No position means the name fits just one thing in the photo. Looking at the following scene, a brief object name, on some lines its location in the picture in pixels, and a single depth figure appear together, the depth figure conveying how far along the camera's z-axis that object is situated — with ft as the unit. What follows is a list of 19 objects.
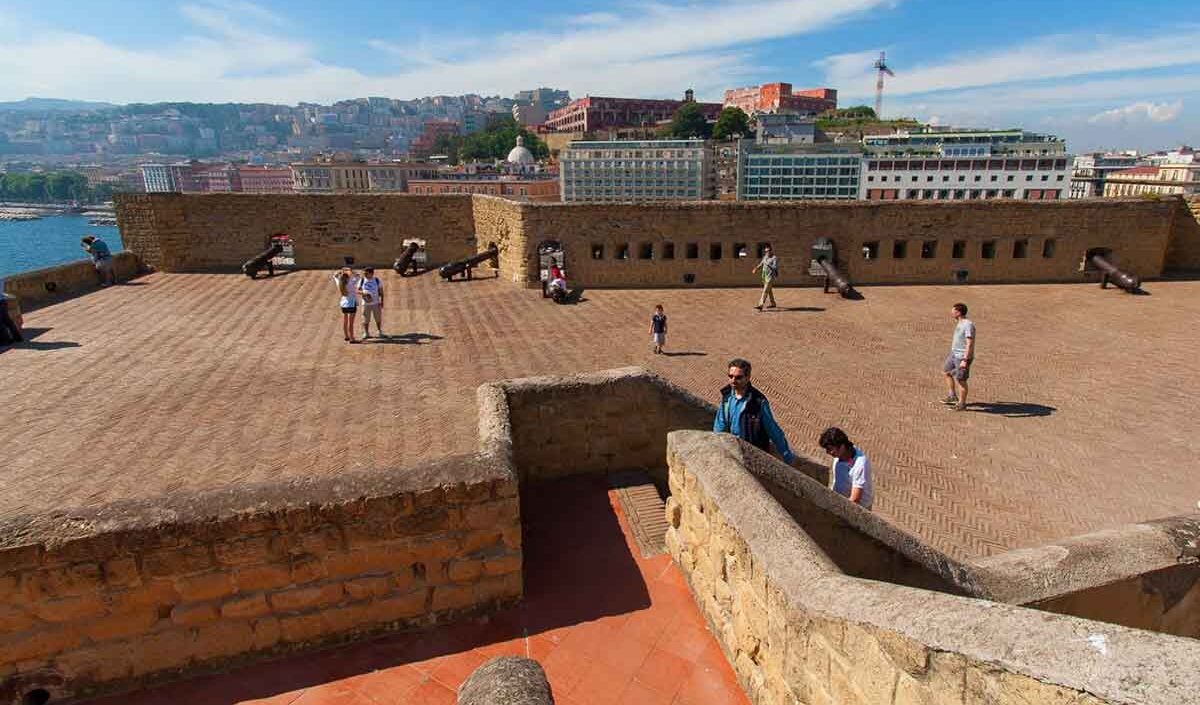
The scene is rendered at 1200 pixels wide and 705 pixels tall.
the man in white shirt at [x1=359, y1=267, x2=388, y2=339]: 37.58
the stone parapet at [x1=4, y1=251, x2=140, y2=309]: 44.37
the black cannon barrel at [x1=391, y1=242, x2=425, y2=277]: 60.44
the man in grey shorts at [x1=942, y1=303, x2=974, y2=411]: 29.96
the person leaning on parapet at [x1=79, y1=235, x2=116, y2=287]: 51.93
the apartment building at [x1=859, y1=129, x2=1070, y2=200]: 284.41
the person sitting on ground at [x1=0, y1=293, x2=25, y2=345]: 34.68
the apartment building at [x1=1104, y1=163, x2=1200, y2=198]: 263.08
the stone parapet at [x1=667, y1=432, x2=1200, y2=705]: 5.61
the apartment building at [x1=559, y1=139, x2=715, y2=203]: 348.18
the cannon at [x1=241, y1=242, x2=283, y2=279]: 57.52
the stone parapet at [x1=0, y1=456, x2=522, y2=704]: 10.14
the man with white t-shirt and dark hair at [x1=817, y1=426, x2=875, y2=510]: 16.03
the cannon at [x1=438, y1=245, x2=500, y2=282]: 59.41
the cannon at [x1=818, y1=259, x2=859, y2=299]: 54.54
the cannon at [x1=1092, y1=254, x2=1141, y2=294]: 54.39
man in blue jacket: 15.72
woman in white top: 36.37
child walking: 38.47
